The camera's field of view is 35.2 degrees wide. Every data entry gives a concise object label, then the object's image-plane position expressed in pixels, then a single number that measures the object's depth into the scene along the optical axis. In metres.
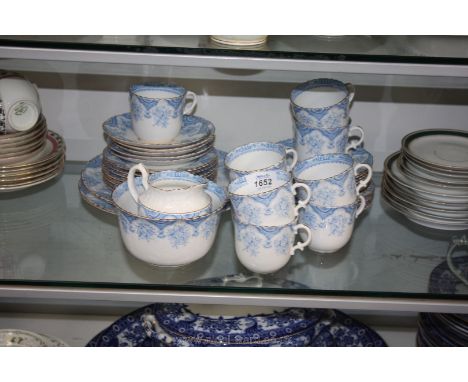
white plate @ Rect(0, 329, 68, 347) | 1.38
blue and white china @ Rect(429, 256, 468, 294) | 1.21
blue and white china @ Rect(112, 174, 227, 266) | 1.15
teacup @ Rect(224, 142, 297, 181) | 1.27
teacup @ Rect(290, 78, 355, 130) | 1.29
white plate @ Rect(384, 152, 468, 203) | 1.29
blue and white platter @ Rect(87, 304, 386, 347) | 1.31
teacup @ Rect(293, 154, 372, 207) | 1.19
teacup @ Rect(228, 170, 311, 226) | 1.15
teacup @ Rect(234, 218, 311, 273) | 1.16
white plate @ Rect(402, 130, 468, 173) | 1.31
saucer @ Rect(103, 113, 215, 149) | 1.28
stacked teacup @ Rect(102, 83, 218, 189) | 1.26
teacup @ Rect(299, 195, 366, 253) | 1.20
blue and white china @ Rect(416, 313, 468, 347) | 1.38
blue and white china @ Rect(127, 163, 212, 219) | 1.16
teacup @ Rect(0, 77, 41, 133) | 1.30
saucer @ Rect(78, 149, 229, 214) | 1.32
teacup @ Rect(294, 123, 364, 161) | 1.29
